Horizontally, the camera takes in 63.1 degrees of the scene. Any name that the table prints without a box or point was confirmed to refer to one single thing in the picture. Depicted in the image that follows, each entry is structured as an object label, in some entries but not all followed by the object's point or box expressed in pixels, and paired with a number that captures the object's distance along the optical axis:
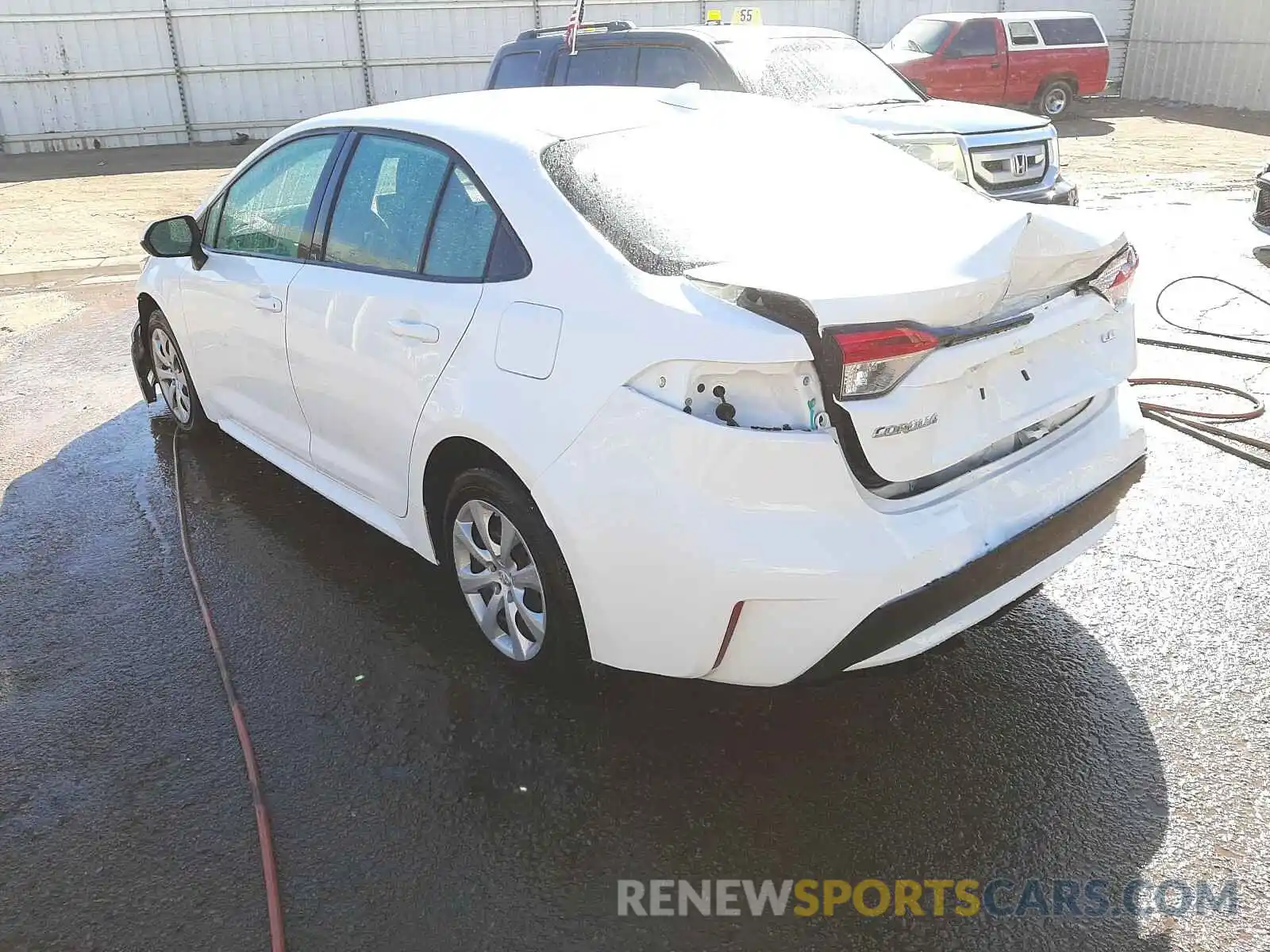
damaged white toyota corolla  2.32
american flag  7.20
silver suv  7.77
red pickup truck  17.02
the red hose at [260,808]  2.29
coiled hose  4.59
